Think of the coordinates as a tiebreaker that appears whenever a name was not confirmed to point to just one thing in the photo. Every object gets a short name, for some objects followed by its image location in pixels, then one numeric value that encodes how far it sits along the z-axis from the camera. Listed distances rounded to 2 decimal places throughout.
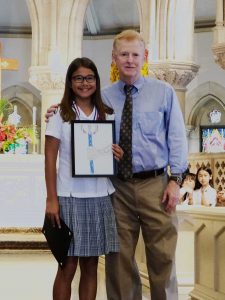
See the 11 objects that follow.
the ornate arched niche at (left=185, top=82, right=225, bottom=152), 19.18
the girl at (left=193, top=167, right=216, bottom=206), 8.11
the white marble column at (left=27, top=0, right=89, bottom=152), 14.75
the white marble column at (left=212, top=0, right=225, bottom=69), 9.36
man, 3.82
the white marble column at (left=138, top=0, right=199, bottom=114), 12.74
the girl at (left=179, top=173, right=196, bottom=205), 8.56
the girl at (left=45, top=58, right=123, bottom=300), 3.76
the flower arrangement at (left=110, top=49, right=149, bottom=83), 5.96
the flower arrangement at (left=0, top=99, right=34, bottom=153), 9.20
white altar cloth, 8.85
